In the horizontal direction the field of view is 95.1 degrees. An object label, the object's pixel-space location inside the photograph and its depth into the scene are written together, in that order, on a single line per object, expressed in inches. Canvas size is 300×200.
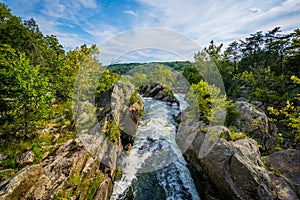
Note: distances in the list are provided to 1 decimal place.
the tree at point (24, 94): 279.6
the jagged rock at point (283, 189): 254.7
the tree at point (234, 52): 1611.1
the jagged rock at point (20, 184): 175.2
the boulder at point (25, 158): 234.9
